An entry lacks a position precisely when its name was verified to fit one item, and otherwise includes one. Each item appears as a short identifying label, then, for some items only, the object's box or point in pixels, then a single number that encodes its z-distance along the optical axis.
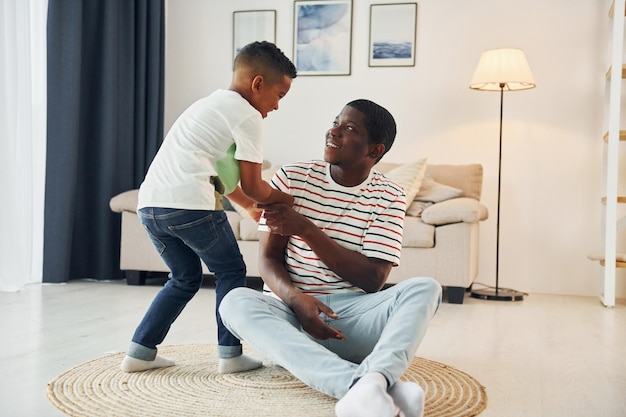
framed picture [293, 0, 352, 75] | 4.93
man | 1.75
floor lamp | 4.21
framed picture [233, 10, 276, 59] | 5.07
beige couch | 3.94
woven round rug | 1.78
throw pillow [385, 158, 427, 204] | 4.16
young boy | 2.02
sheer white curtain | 3.94
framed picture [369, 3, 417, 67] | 4.83
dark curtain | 4.26
